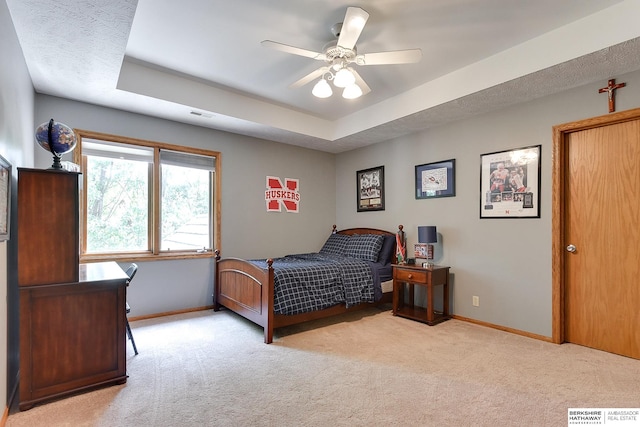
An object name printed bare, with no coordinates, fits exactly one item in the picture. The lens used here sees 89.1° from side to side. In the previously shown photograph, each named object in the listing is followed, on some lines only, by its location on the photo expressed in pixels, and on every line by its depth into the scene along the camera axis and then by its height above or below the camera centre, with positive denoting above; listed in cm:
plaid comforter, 313 -72
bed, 309 -73
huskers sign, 475 +31
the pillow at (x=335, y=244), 470 -44
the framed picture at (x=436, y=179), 387 +43
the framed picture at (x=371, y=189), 474 +39
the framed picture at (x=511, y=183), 317 +32
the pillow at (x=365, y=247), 423 -43
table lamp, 374 -23
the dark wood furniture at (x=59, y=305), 198 -57
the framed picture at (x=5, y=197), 177 +11
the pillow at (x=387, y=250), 429 -47
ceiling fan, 218 +117
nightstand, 356 -83
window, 348 +20
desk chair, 273 -100
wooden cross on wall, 268 +102
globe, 218 +53
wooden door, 264 -20
